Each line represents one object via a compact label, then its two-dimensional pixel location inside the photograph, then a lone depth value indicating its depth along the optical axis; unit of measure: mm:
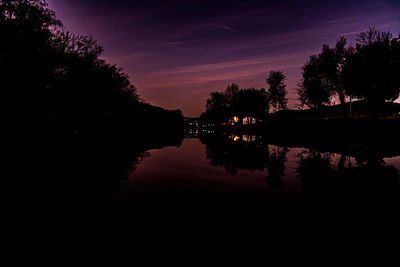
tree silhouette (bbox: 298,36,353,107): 40406
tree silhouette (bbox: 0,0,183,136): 22156
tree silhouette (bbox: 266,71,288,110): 64188
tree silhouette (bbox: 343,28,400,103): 32312
